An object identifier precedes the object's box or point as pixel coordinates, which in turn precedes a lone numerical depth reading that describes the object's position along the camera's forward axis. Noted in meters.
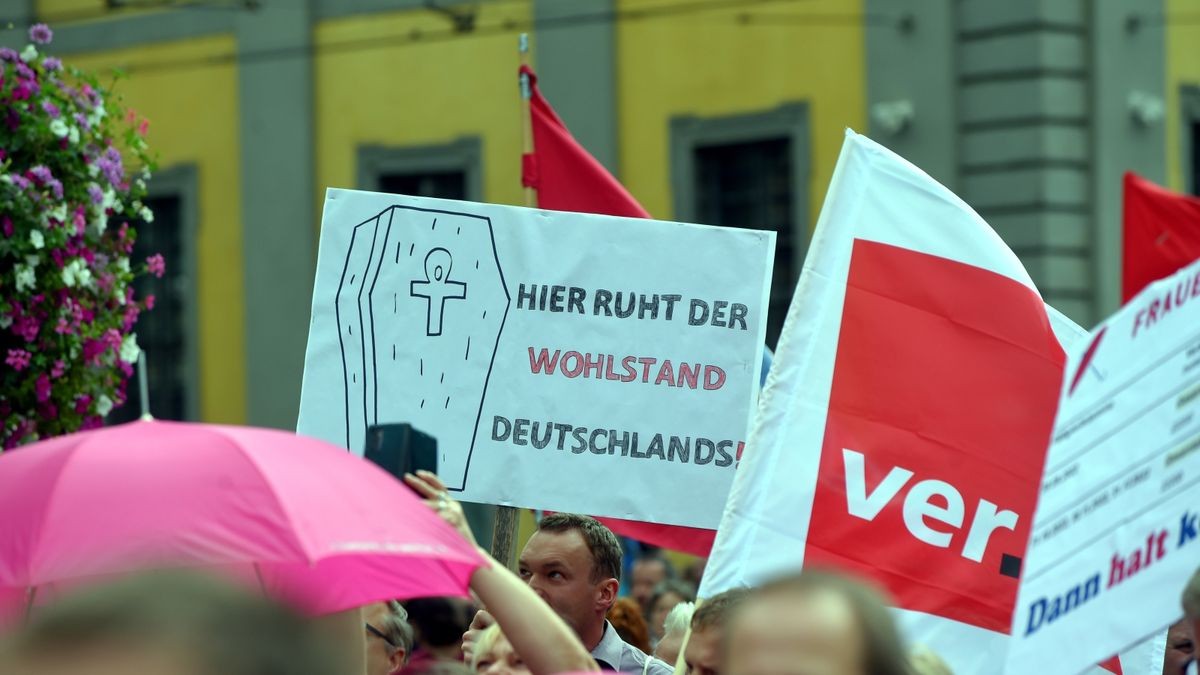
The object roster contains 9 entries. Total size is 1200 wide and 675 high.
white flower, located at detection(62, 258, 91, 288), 14.02
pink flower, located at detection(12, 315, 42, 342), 13.80
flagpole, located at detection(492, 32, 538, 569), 11.97
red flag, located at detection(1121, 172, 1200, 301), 13.11
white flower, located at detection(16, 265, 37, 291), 13.74
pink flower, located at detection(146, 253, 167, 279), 15.87
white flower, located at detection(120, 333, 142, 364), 14.62
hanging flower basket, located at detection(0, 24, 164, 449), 13.84
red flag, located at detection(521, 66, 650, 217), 14.26
